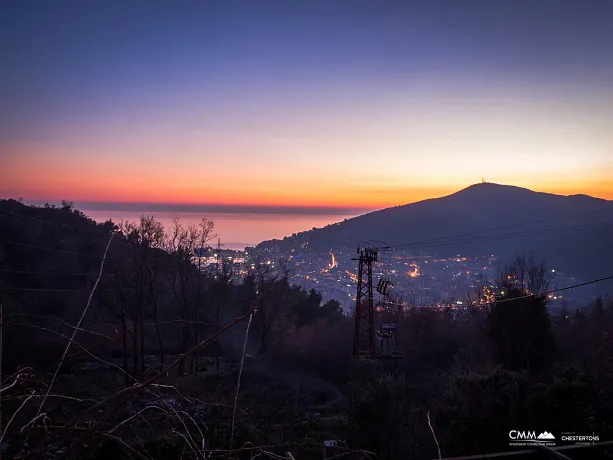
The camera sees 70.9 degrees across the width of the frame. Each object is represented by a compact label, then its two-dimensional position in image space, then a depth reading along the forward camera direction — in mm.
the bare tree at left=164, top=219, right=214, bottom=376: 22562
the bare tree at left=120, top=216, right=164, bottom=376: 19625
